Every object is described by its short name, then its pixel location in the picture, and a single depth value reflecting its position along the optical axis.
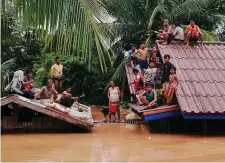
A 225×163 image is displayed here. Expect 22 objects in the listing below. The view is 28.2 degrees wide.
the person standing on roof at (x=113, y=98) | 13.38
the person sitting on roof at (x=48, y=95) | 11.67
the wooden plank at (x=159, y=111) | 11.06
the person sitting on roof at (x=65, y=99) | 12.55
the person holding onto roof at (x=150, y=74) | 13.09
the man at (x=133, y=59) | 14.80
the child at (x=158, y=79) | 12.79
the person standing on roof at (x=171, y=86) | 11.31
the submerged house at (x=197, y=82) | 10.78
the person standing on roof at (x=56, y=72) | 13.31
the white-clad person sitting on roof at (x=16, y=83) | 11.52
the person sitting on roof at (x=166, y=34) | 13.94
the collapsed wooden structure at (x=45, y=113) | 11.02
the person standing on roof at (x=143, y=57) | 14.30
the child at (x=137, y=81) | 13.59
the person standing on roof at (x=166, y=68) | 11.98
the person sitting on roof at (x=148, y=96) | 11.99
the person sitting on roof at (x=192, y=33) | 13.61
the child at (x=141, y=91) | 12.60
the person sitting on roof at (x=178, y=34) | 13.99
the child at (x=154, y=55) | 13.62
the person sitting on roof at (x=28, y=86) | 12.12
